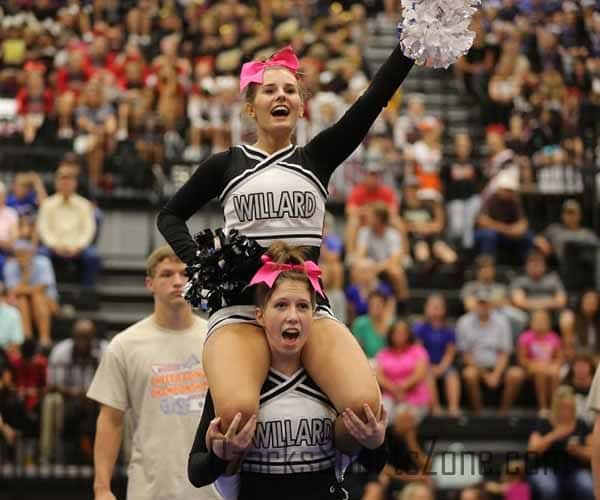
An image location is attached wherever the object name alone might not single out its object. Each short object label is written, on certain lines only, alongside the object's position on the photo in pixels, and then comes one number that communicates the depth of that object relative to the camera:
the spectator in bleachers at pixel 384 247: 13.45
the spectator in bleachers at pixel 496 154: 15.27
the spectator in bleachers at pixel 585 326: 12.99
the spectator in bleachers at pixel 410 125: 16.12
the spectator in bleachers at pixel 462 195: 14.98
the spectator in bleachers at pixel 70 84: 15.70
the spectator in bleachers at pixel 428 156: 15.04
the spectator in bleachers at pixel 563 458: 10.33
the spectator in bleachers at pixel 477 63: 18.80
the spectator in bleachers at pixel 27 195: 13.80
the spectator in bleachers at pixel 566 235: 14.59
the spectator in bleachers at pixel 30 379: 11.26
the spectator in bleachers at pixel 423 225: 14.51
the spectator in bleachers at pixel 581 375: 11.40
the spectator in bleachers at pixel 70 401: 11.22
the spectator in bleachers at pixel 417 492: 9.52
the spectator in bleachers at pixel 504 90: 17.73
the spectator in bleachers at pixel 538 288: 13.63
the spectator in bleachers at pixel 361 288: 12.84
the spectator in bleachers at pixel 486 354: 12.45
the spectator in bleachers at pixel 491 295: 13.19
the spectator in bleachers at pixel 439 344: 12.36
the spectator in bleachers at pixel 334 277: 12.48
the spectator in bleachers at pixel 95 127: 14.83
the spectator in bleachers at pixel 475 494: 9.78
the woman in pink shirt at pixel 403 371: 11.73
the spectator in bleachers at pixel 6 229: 13.06
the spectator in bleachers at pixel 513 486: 10.19
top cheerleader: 5.33
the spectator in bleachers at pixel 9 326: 11.95
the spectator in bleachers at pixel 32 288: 12.52
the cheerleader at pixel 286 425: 5.35
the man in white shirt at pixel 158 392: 6.73
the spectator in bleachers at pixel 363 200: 13.95
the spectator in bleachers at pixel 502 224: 14.50
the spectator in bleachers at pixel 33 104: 15.50
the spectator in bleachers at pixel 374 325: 12.16
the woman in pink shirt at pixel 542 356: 12.43
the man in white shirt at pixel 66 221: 13.41
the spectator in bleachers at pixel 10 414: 11.08
